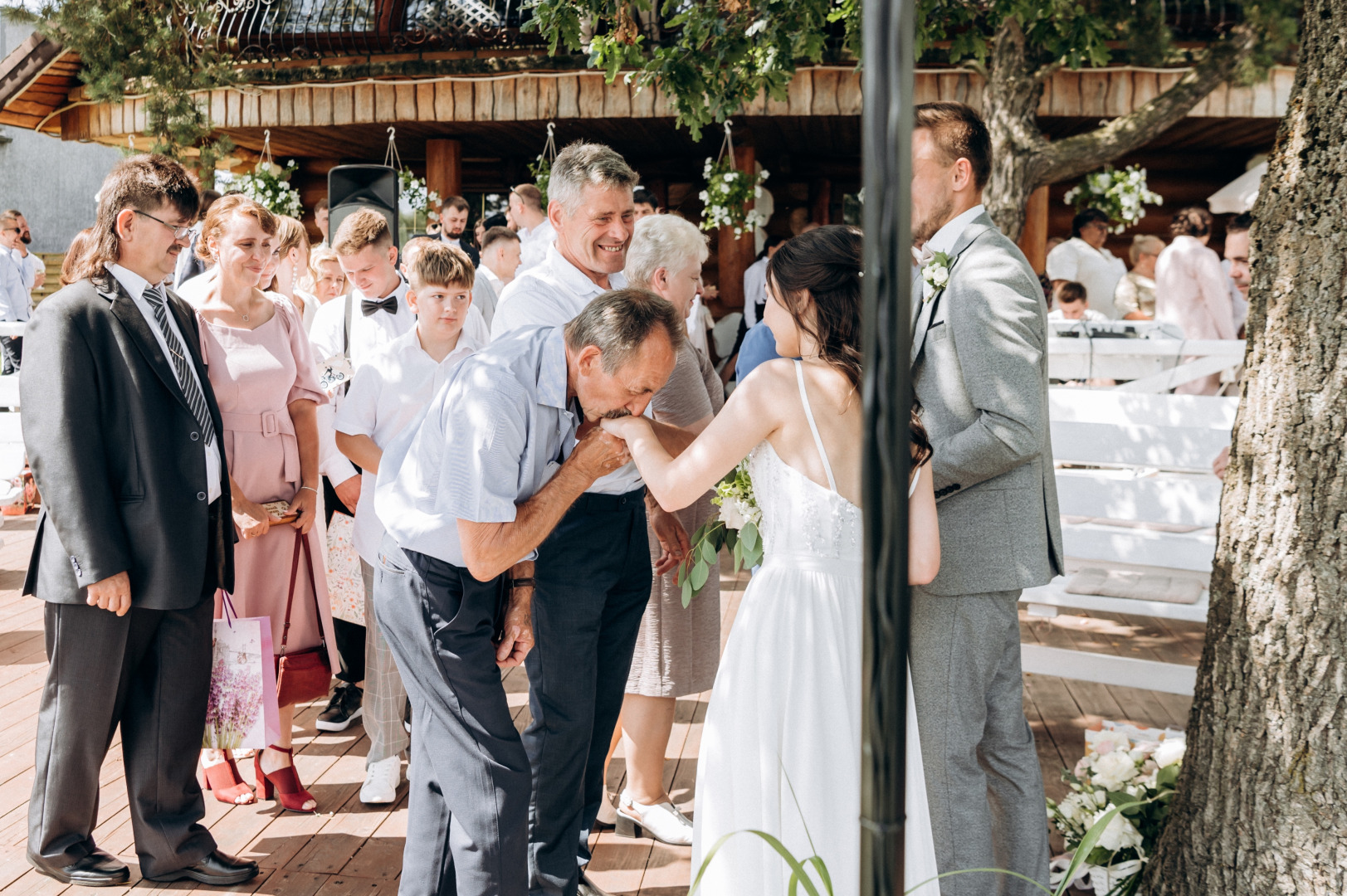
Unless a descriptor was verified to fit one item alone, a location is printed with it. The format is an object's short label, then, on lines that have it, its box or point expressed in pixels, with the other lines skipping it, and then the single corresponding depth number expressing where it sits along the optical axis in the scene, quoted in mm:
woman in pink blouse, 7121
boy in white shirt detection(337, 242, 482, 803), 3189
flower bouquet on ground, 2627
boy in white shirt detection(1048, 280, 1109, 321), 7371
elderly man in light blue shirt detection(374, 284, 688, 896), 2043
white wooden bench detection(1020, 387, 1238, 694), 4020
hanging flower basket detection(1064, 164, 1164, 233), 8992
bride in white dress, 2031
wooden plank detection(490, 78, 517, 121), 9133
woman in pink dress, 3143
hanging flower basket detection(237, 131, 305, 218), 10250
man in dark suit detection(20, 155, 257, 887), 2543
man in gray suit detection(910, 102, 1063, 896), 2189
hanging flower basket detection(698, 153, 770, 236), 9352
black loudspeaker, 6938
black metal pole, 786
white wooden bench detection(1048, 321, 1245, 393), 5117
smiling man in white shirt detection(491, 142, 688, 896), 2500
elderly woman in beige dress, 2971
